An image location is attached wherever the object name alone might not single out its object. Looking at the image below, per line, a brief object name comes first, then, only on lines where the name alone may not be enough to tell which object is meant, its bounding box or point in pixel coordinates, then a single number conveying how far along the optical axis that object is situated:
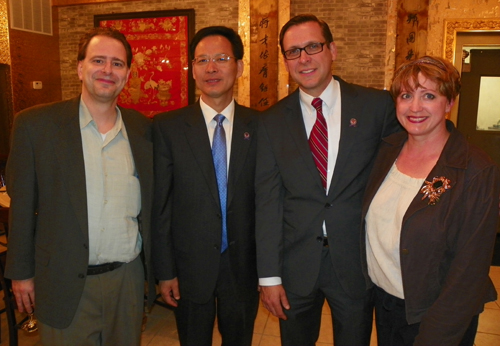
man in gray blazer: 1.74
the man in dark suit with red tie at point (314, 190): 1.87
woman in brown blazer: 1.45
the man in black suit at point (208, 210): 2.03
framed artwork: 6.33
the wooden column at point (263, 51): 5.71
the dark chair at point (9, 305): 2.75
